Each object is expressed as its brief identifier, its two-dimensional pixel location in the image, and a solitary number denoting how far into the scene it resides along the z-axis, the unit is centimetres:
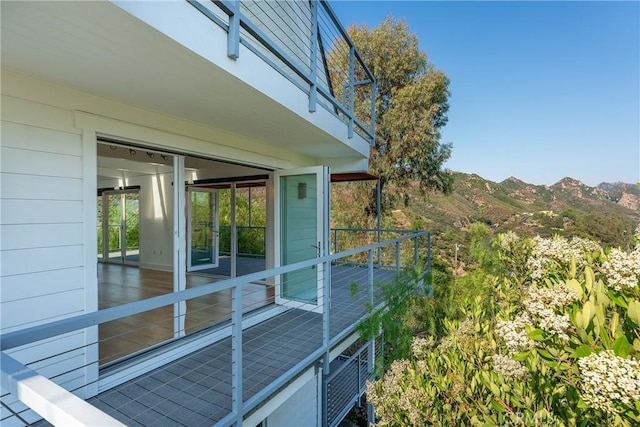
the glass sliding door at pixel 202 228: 824
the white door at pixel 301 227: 475
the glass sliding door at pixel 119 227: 945
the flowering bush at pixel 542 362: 103
